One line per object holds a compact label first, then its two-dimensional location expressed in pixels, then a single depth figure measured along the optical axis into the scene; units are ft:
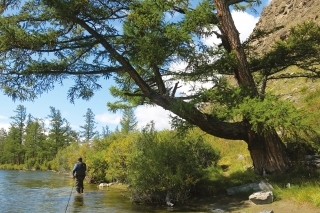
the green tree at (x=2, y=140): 313.73
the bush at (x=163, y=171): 42.73
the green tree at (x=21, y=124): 311.06
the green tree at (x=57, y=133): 300.20
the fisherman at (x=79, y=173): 57.31
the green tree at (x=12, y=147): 301.55
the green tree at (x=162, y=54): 38.73
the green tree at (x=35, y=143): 289.53
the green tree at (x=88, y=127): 285.23
